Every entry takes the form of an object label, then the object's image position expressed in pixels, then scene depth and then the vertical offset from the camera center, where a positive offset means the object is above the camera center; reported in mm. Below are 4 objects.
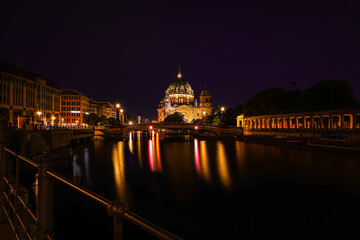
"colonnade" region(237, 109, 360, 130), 56078 +1045
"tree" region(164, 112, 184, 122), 162500 +5595
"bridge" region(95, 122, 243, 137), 85438 -580
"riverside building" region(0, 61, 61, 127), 62531 +9650
